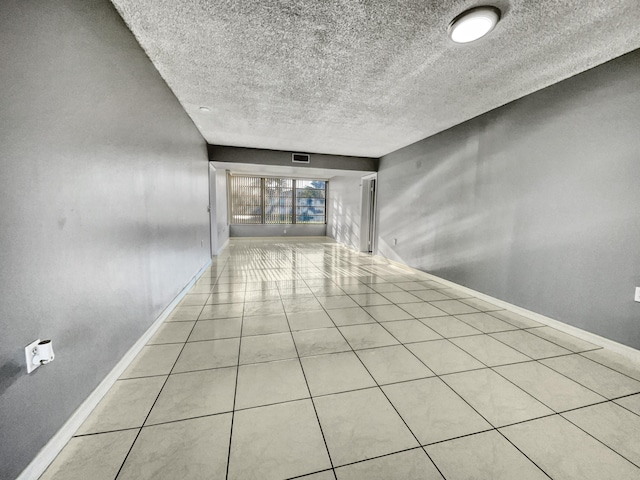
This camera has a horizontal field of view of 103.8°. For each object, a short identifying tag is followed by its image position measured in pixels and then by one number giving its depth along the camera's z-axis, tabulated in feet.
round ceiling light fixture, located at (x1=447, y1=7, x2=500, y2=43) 5.14
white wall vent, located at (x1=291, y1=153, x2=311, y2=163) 18.04
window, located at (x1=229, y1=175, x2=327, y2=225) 30.83
